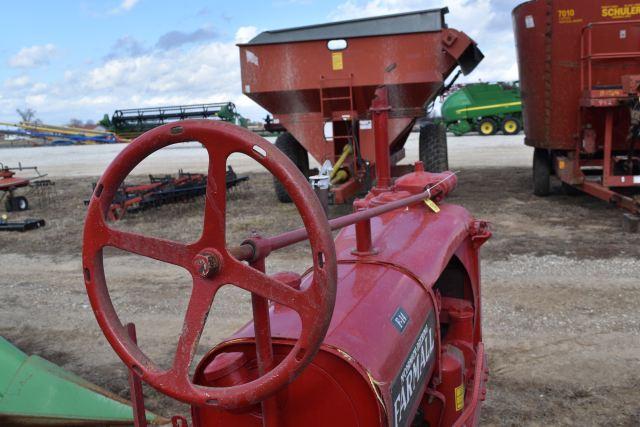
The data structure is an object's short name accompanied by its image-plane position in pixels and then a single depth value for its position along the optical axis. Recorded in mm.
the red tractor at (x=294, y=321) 1230
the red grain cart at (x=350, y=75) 7590
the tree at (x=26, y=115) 62638
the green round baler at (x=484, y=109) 22047
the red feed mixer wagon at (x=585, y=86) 6848
